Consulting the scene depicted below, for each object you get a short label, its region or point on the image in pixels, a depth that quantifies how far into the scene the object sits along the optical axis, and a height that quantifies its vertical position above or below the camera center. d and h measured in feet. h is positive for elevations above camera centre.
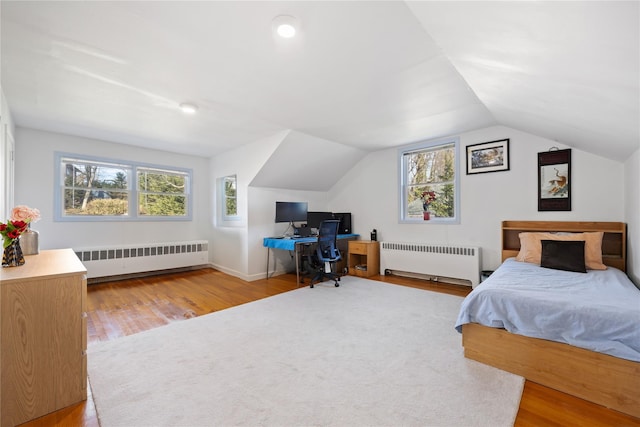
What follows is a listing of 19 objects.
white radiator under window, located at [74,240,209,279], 14.73 -2.64
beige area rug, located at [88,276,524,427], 5.18 -3.97
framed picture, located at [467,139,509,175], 13.09 +2.83
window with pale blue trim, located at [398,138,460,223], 15.06 +1.83
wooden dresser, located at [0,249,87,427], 5.03 -2.55
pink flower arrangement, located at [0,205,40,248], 6.18 -0.18
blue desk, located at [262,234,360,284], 14.88 -1.70
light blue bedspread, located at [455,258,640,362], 5.50 -2.32
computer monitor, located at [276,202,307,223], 16.97 +0.14
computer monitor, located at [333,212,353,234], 18.70 -0.67
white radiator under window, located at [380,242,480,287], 13.57 -2.75
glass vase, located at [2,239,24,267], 6.17 -0.93
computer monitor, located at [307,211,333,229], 17.81 -0.35
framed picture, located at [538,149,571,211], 11.60 +1.38
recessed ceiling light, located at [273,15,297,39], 5.59 +4.12
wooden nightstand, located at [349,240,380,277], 16.66 -2.88
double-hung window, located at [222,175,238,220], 17.56 +1.17
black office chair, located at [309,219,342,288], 14.33 -2.02
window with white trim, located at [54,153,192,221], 14.67 +1.52
